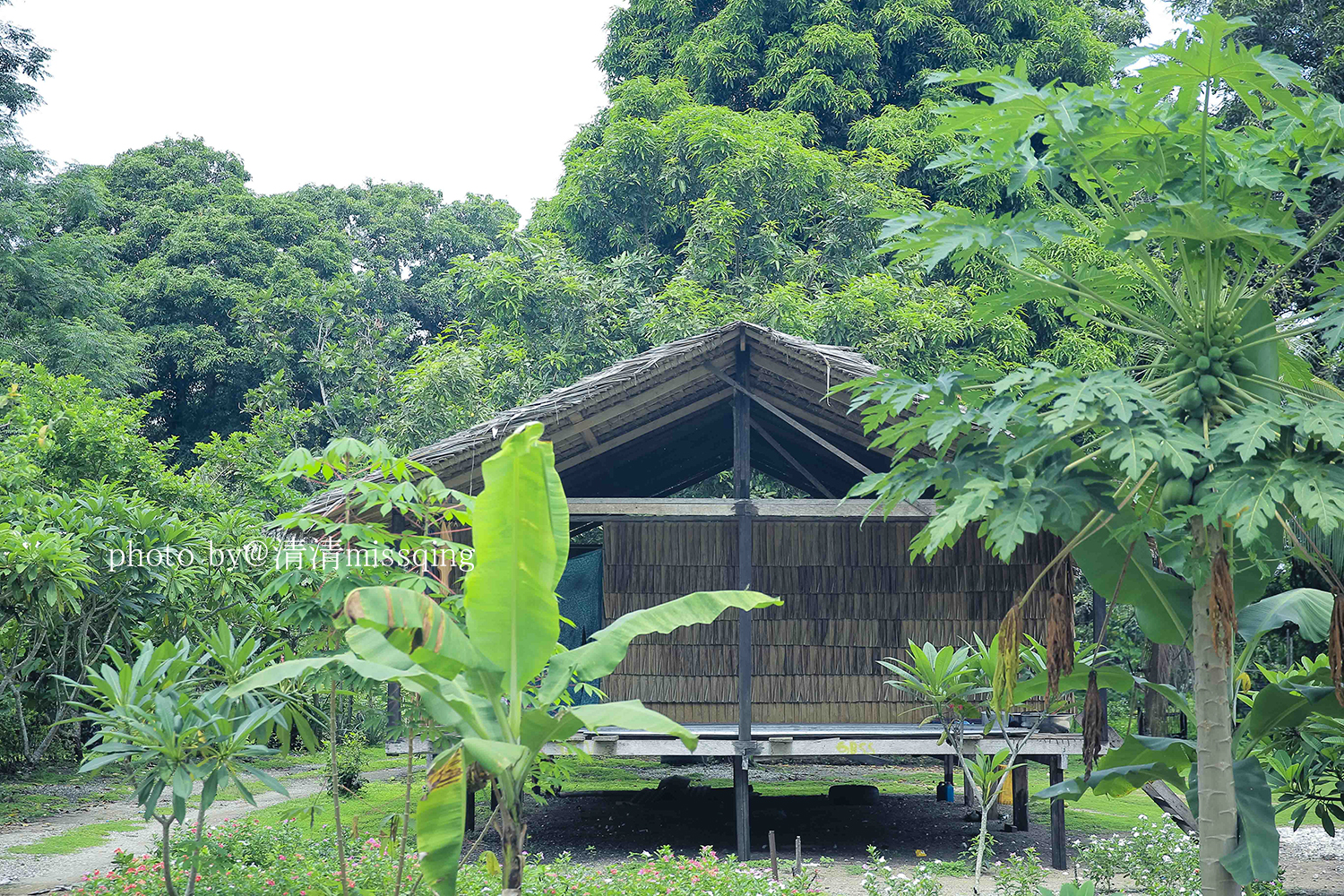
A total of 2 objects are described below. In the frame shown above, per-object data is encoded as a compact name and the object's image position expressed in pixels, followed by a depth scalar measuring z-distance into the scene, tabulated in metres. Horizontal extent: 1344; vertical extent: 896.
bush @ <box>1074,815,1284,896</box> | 6.78
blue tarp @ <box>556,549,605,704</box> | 11.14
